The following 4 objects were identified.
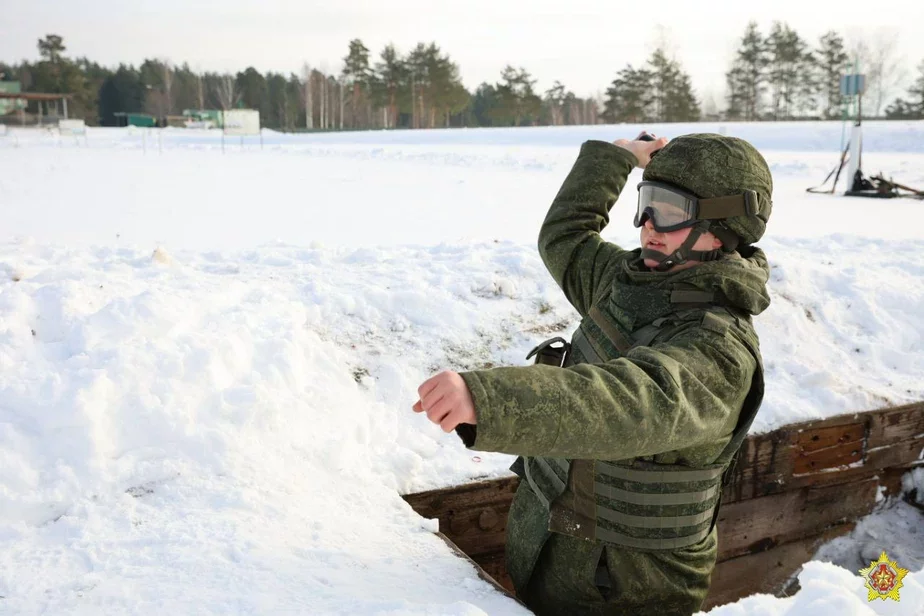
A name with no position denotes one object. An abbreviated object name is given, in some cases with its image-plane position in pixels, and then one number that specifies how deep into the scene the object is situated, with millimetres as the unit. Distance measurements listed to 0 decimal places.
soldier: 1764
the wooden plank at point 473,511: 3977
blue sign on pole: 16391
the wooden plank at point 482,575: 2723
